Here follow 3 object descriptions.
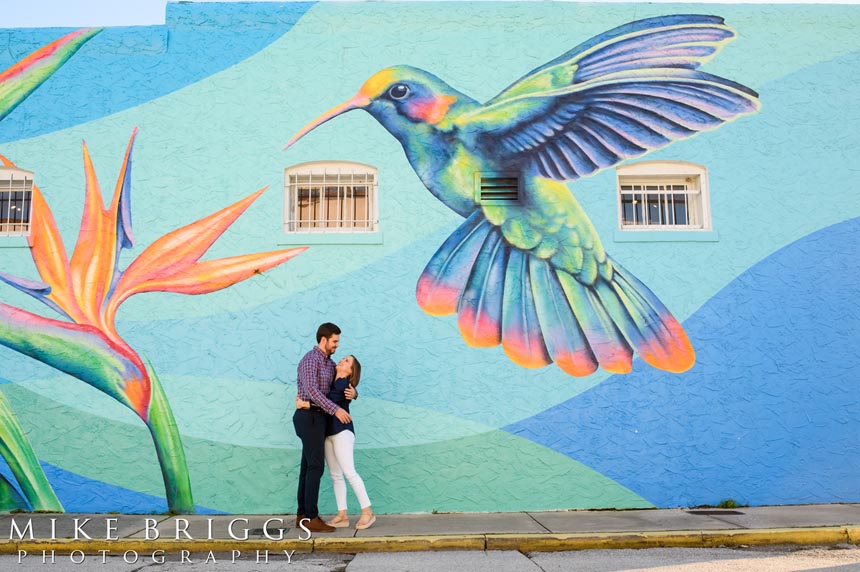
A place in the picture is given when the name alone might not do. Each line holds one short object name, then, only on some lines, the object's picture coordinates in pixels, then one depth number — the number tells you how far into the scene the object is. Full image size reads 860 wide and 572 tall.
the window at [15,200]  7.71
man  6.32
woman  6.43
